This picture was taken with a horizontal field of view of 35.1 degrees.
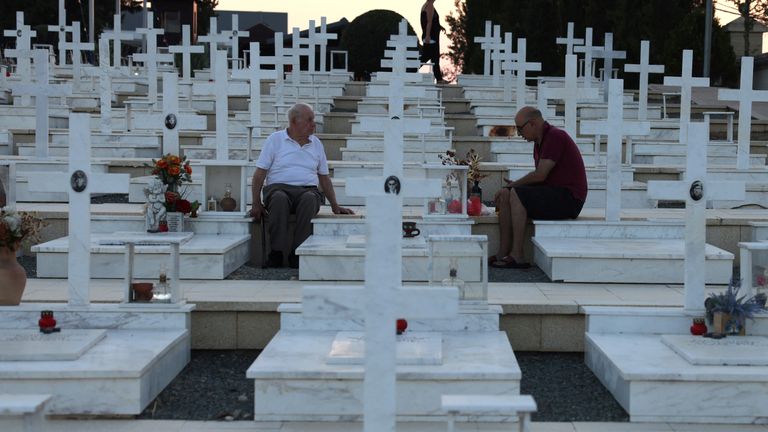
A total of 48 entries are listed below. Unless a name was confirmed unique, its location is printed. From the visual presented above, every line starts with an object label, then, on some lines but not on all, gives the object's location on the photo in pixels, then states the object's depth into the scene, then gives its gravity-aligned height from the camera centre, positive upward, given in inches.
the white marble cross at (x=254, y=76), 496.1 +26.4
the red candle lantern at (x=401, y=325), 258.5 -39.4
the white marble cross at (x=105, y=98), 552.7 +18.0
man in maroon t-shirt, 362.9 -13.1
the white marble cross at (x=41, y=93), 465.4 +16.6
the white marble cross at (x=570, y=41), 796.0 +68.0
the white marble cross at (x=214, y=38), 798.5 +67.7
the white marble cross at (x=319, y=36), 790.5 +67.7
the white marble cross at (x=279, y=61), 589.9 +40.4
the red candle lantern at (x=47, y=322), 258.4 -39.5
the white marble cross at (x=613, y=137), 370.0 +2.1
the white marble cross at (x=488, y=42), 833.8 +70.4
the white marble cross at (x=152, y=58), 634.2 +45.4
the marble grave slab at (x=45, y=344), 238.2 -41.9
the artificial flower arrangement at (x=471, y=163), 390.0 -6.8
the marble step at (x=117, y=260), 330.3 -33.6
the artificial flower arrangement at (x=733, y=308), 258.1 -34.7
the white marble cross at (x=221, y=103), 414.9 +12.4
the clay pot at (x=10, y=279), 274.2 -32.4
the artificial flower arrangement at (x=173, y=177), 364.2 -11.8
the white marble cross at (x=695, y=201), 266.2 -12.4
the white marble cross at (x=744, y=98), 470.6 +18.2
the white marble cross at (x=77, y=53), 767.1 +54.7
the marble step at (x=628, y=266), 329.4 -33.3
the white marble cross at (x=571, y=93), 487.8 +20.3
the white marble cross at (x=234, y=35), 800.3 +70.4
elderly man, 366.0 -11.2
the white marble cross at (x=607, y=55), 741.9 +54.5
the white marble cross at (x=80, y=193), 268.1 -12.4
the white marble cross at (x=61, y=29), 896.5 +80.4
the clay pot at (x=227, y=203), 380.5 -20.3
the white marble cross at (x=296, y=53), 676.7 +50.1
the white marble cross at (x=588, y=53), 726.9 +56.6
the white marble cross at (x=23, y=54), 641.0 +46.2
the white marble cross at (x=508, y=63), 711.7 +46.0
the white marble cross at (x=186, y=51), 741.4 +54.1
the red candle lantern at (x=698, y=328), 261.3 -39.3
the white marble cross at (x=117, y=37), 848.4 +70.8
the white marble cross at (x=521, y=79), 631.8 +33.2
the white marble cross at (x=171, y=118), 402.9 +6.7
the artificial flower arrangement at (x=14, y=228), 276.4 -21.1
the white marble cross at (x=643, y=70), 628.1 +38.6
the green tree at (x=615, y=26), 944.9 +99.2
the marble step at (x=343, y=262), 327.6 -33.1
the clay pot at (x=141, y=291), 273.0 -34.4
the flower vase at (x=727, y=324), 258.8 -38.1
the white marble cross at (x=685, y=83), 523.1 +27.0
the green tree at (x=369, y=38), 1015.0 +86.2
